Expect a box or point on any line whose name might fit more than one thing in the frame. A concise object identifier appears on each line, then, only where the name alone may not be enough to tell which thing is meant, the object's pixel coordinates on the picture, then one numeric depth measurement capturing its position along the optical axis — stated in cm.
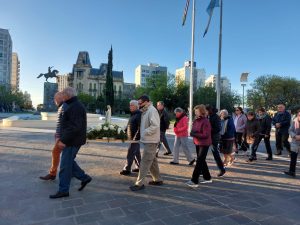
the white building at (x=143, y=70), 11290
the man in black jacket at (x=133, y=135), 479
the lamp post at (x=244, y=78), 1547
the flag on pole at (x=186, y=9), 1419
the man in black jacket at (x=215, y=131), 524
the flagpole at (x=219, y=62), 1298
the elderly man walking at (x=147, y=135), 411
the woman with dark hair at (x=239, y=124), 809
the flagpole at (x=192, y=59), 1357
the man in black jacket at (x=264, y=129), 704
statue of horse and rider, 3485
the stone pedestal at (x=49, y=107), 4525
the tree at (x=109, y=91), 3289
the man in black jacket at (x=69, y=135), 367
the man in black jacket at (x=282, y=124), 803
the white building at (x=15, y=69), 12867
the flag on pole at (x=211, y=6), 1334
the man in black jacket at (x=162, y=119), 684
